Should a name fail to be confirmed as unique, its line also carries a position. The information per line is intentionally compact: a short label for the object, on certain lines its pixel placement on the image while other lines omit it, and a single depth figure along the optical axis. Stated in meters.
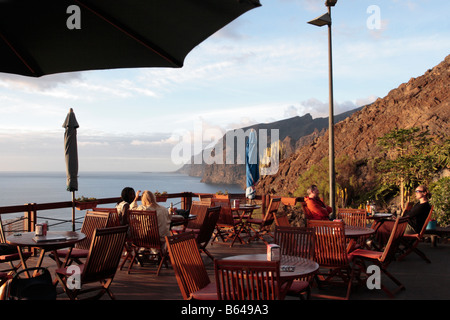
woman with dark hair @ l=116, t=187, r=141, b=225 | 6.16
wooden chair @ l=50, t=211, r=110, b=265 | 5.57
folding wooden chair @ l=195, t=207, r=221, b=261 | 6.32
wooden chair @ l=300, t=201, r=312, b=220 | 6.57
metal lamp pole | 8.34
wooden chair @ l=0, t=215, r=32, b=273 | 5.00
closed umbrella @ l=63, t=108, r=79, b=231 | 7.18
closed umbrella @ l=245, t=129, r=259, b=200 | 10.70
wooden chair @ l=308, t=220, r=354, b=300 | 4.67
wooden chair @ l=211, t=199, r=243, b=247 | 8.23
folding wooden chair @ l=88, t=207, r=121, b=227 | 6.09
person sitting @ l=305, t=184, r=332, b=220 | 6.46
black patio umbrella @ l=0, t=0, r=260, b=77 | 2.61
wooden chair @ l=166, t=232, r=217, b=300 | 3.38
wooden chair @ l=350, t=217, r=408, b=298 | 4.89
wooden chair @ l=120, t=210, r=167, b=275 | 5.83
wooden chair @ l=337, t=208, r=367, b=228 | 6.80
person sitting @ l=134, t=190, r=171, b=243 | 6.00
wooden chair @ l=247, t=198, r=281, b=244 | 8.44
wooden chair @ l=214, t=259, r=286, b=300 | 2.71
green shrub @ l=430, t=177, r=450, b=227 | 9.98
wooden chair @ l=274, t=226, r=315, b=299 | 4.40
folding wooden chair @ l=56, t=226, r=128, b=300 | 3.98
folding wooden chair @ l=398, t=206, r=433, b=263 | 6.66
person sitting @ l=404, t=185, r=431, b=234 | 7.12
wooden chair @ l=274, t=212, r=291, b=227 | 5.24
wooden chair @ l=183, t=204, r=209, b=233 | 7.64
